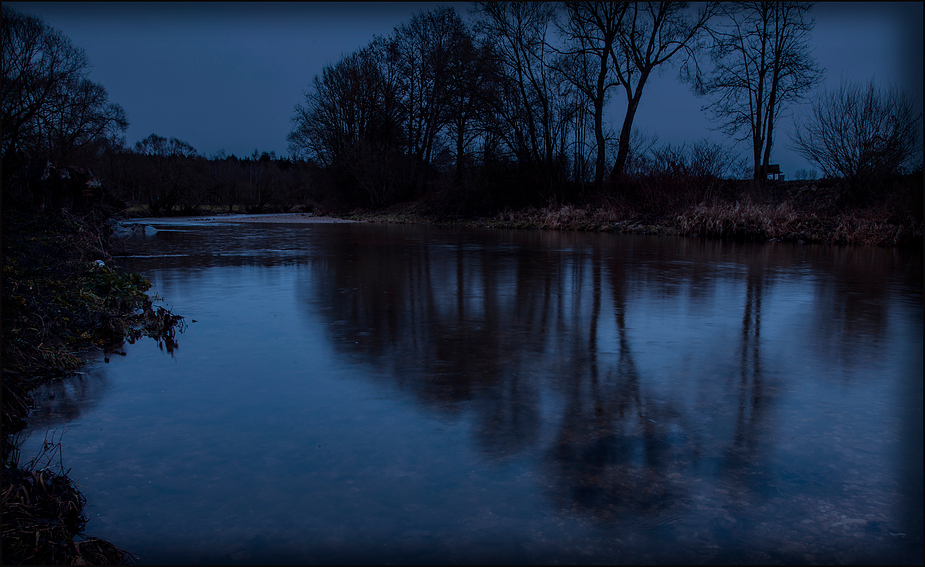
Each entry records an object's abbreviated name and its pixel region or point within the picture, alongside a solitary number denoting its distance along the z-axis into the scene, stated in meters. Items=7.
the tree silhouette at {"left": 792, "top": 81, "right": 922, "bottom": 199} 15.61
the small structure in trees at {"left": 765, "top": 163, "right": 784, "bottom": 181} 26.11
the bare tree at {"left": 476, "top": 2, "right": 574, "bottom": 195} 24.97
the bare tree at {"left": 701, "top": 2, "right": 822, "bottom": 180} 24.70
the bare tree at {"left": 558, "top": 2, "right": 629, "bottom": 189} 24.19
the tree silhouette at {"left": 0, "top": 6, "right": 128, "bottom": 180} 20.05
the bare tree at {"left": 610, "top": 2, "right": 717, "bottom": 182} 23.92
